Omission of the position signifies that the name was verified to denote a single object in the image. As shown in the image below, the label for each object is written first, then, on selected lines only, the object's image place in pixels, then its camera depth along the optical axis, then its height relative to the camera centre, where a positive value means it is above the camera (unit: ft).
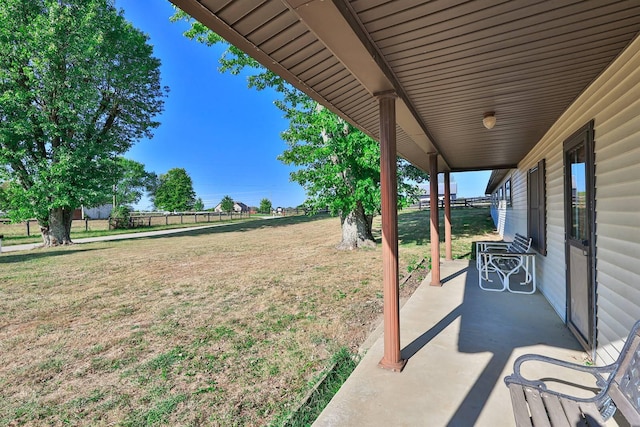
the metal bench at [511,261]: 16.43 -3.58
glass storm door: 8.91 -1.10
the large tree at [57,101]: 36.76 +14.18
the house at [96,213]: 116.26 +0.93
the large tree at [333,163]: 26.61 +3.95
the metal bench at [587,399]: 4.75 -3.31
